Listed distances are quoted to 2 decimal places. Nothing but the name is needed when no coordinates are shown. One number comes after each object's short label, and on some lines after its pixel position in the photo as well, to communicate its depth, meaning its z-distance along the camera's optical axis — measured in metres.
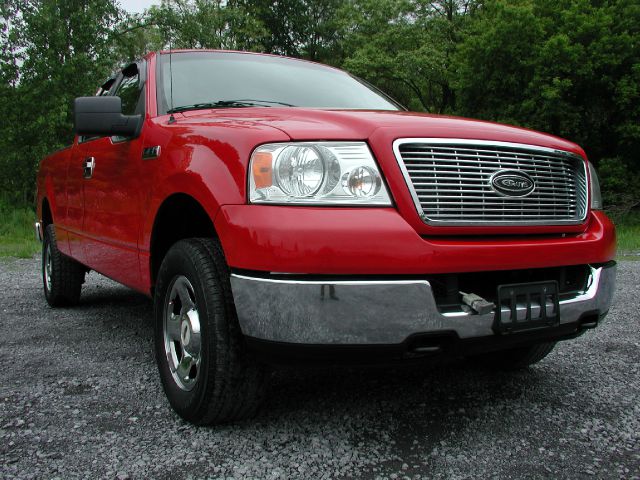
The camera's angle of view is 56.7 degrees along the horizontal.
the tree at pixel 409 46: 26.52
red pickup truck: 1.98
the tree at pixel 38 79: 15.18
